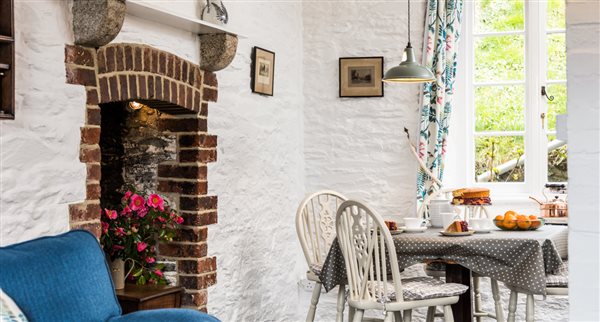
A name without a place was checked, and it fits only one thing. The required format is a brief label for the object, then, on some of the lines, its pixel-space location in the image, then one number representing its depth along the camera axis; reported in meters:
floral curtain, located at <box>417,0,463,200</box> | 5.82
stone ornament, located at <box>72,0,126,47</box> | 3.58
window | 5.89
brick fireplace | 4.41
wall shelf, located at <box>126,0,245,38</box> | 3.91
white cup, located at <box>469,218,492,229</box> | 4.57
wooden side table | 4.10
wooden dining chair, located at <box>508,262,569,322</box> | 4.28
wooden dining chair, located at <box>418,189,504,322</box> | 4.98
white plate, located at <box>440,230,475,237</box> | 4.37
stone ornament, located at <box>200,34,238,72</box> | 4.67
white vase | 4.29
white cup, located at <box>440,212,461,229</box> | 4.73
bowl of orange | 4.57
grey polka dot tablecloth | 4.09
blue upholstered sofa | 2.58
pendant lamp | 4.70
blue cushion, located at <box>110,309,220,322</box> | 2.83
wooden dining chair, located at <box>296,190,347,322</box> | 4.82
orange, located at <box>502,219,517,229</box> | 4.59
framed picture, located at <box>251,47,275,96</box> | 5.39
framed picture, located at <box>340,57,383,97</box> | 6.10
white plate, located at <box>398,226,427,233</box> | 4.61
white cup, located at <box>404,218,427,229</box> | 4.64
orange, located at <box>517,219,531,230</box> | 4.56
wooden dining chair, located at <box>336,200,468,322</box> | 4.00
